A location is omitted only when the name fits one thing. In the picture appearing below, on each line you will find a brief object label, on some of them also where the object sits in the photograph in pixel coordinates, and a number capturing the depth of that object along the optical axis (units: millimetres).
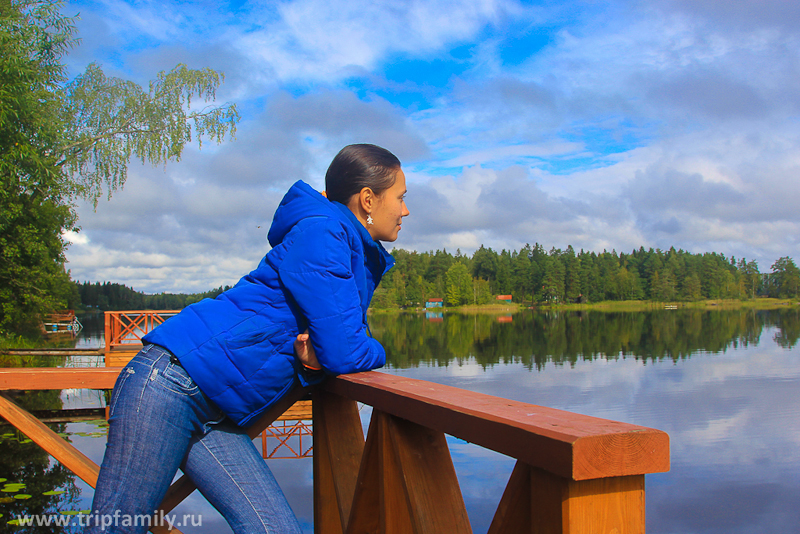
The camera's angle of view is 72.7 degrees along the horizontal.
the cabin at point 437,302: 110938
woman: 1118
